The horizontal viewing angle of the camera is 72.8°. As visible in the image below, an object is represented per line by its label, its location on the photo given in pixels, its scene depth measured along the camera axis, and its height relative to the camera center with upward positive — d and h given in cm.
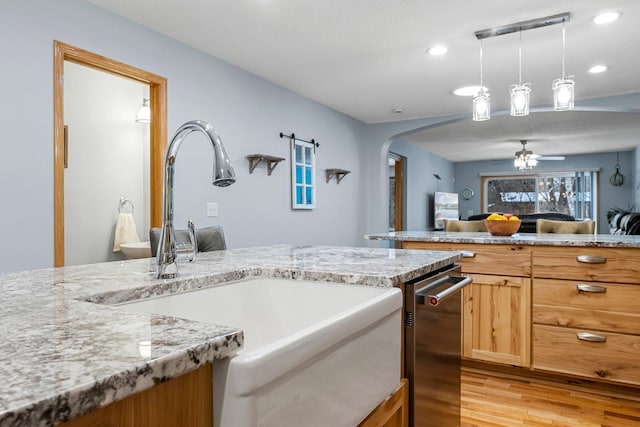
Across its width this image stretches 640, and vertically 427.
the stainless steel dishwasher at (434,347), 122 -44
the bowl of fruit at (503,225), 296 -11
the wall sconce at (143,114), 371 +83
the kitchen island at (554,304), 242 -57
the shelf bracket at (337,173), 477 +42
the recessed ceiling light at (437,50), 306 +114
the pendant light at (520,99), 271 +69
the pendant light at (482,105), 284 +69
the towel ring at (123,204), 378 +6
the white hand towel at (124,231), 362 -17
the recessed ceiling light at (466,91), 402 +113
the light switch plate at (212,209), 323 +1
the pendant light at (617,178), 862 +62
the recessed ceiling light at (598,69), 346 +114
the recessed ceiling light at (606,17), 255 +115
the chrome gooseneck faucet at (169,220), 107 -2
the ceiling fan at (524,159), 726 +86
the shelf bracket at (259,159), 362 +44
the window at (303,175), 421 +36
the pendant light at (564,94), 256 +69
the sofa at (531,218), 650 -16
